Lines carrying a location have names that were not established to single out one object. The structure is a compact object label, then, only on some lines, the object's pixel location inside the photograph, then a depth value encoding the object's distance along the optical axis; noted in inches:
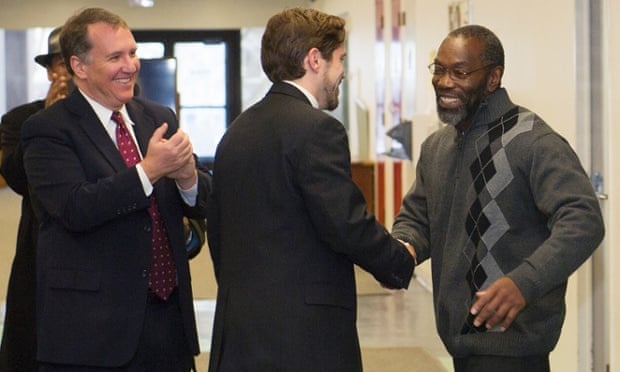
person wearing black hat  253.1
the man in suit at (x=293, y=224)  175.2
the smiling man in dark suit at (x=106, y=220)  192.0
